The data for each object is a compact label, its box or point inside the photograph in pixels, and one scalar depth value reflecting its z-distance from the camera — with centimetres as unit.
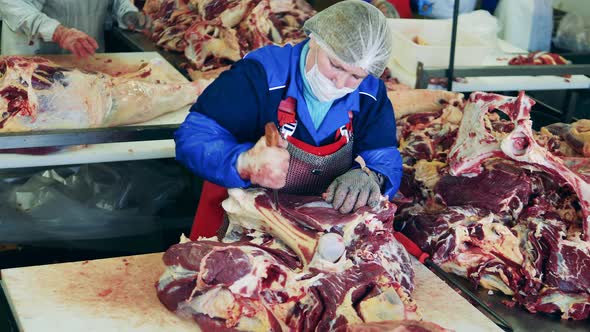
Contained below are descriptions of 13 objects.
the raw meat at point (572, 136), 384
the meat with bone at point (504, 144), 330
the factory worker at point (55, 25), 445
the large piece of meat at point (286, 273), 261
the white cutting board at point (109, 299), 263
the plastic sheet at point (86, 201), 451
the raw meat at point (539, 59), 549
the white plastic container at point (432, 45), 516
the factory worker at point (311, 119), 285
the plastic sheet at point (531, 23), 616
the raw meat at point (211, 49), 505
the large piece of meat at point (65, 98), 379
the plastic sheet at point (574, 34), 618
